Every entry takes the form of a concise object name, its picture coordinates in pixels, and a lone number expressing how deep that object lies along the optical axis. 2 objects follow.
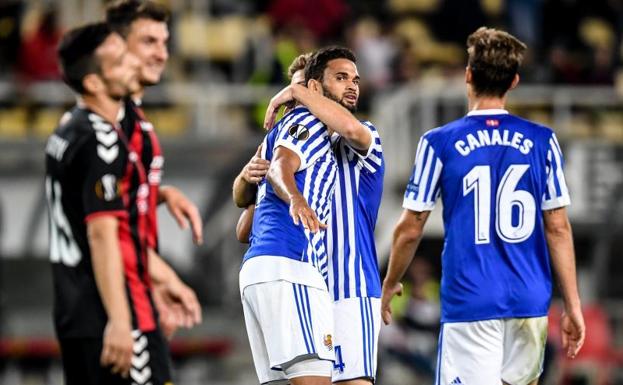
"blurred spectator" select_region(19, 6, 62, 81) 36.28
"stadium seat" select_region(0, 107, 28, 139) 36.33
